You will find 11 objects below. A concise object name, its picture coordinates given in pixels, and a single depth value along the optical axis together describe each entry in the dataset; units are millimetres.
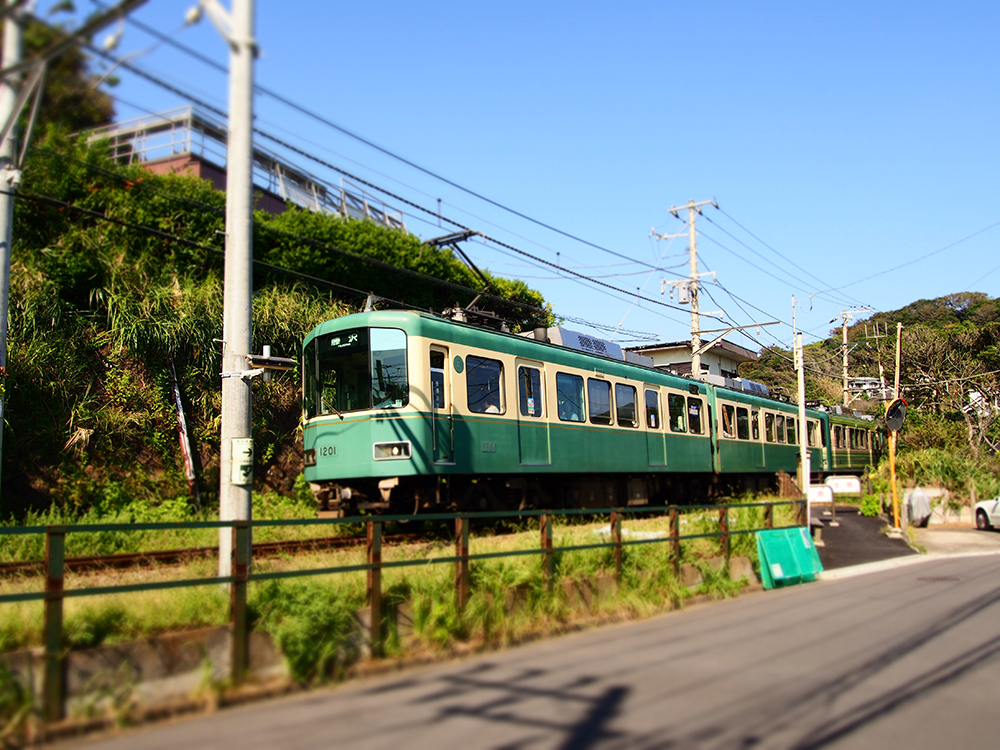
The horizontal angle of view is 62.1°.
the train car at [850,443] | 30750
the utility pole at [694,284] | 26359
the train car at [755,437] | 20906
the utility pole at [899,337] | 32512
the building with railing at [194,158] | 21000
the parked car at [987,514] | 20094
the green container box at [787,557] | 11250
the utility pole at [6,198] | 9797
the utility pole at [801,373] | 19066
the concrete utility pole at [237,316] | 7316
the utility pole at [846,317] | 41969
